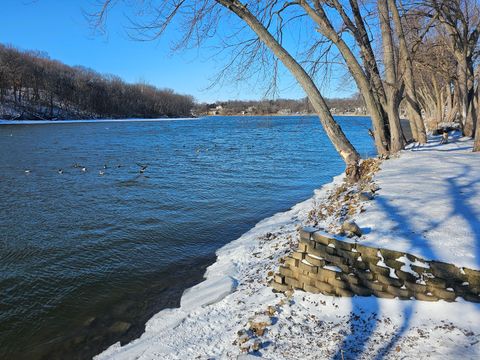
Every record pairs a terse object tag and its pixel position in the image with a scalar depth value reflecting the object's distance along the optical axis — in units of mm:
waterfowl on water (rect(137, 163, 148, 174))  18094
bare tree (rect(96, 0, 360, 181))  7648
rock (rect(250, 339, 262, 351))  3788
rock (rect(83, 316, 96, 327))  5453
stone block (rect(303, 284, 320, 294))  4679
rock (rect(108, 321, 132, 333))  5246
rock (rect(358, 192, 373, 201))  6285
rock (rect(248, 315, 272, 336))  4059
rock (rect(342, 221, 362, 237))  4968
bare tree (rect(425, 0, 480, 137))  13414
